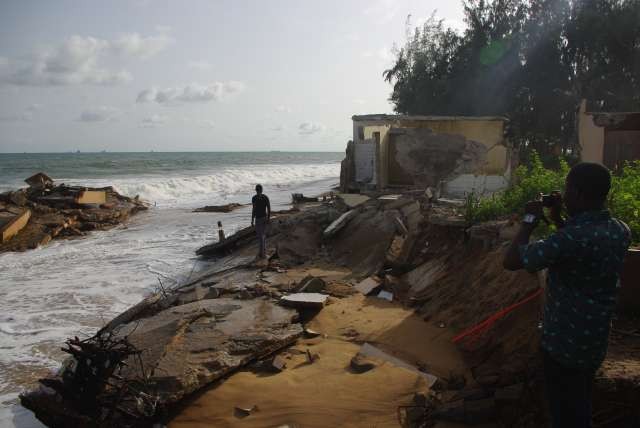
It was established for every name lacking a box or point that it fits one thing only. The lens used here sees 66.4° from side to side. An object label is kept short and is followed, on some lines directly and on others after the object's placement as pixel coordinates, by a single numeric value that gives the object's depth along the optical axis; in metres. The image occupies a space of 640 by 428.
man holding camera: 2.55
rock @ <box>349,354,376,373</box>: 5.10
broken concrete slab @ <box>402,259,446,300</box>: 7.27
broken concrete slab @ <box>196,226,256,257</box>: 12.52
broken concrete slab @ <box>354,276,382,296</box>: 7.71
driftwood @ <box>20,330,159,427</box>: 4.20
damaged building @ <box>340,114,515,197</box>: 15.78
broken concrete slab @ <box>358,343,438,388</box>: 4.70
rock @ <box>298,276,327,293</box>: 7.71
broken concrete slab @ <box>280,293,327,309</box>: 6.84
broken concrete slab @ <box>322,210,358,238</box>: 11.02
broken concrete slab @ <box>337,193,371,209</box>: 12.34
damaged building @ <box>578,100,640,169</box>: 11.19
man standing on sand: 10.47
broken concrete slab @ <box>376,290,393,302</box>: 7.39
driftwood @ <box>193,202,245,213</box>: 21.09
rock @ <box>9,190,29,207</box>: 18.41
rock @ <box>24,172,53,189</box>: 21.31
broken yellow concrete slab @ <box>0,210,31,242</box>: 15.19
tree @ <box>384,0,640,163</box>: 23.39
